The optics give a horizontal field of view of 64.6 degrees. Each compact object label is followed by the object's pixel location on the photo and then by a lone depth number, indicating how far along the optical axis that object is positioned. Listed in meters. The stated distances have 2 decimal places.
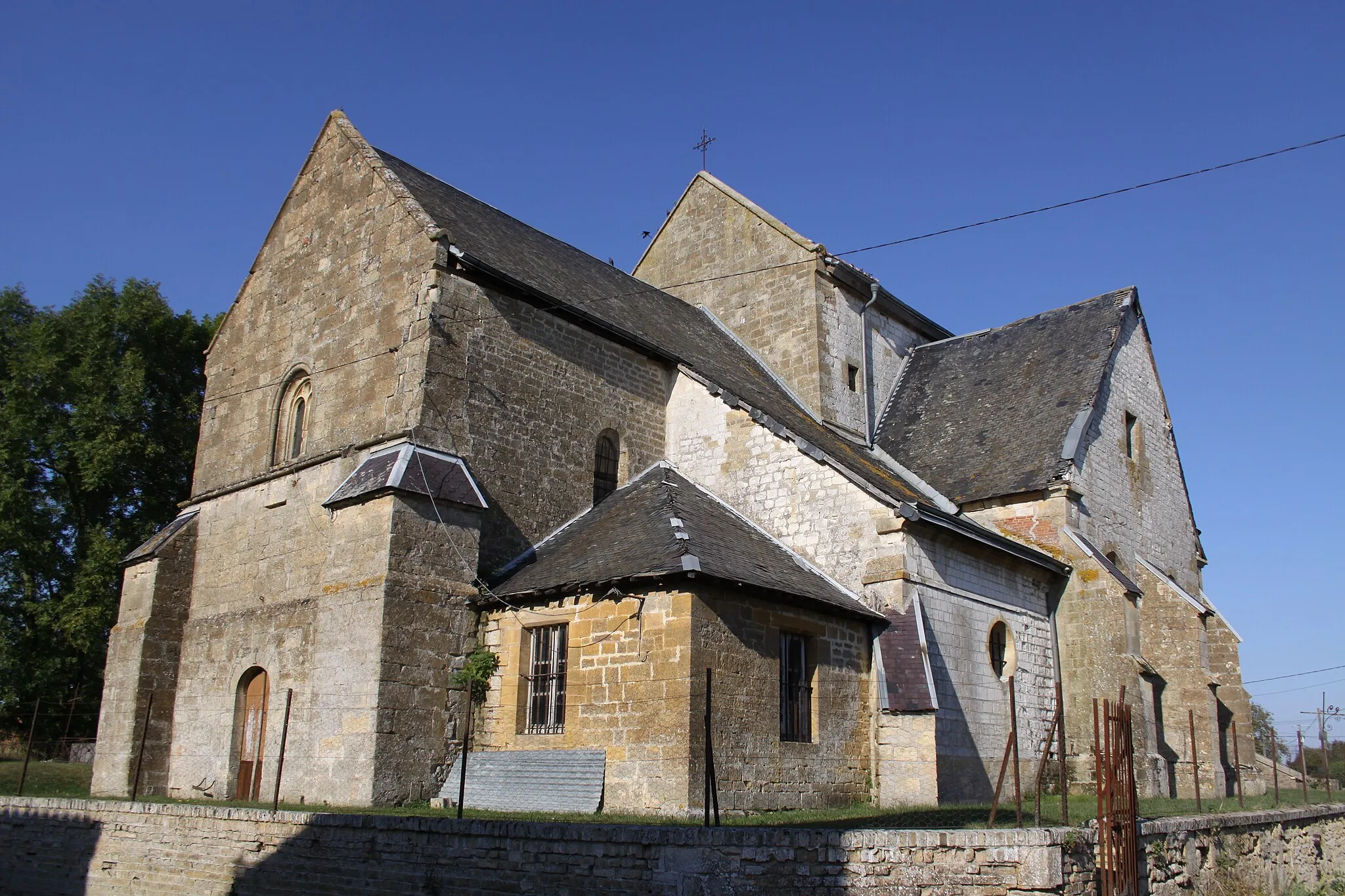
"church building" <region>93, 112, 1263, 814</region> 14.49
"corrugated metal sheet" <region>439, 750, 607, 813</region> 13.97
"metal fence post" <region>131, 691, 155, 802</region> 16.45
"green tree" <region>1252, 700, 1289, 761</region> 34.97
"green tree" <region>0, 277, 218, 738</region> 26.44
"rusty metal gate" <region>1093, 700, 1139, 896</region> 9.65
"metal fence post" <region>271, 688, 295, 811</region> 12.95
